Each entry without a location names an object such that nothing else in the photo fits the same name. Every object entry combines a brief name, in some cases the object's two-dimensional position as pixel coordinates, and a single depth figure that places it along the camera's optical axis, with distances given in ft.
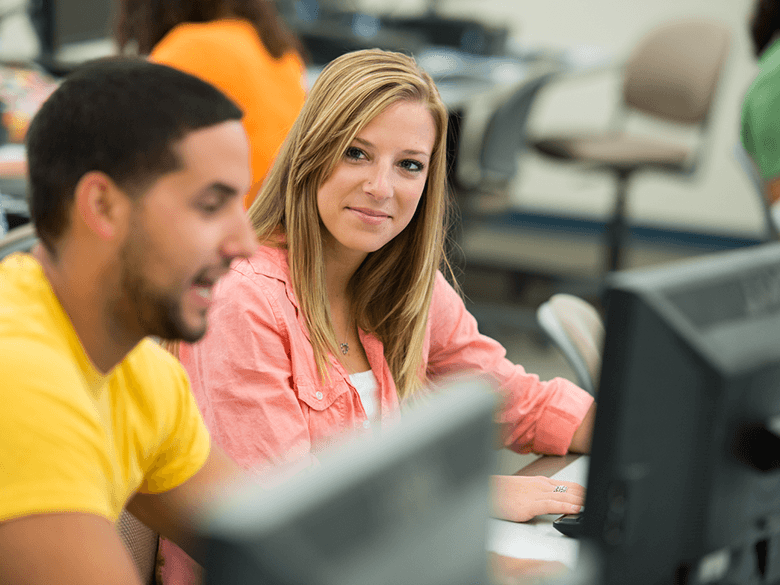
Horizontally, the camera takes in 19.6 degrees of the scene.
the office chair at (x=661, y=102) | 15.76
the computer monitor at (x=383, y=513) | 3.34
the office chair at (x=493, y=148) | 14.86
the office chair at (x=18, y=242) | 7.60
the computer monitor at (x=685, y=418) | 5.63
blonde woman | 7.67
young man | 6.45
